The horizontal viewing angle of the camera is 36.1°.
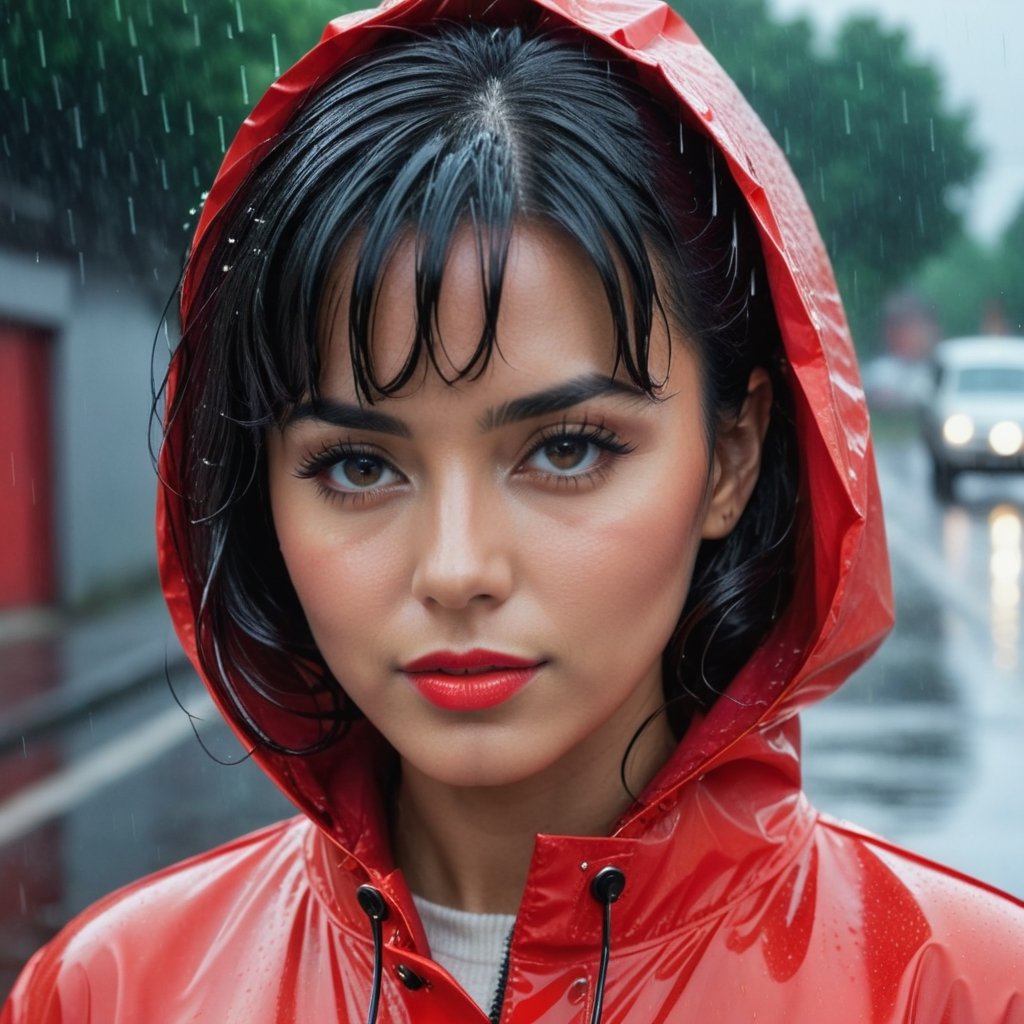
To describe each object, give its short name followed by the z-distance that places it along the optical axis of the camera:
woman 1.38
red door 13.27
